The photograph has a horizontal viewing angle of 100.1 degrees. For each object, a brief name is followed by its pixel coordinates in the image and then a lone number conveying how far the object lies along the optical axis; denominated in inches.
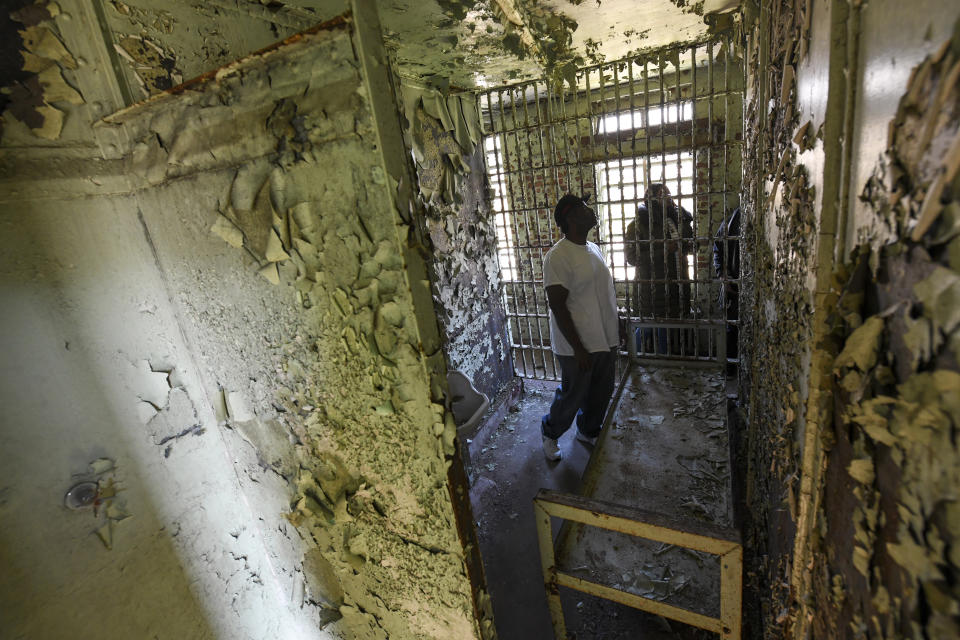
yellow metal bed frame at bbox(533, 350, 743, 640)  43.0
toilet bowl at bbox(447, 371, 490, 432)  64.6
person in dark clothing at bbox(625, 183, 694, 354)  132.1
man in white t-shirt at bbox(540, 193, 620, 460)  98.3
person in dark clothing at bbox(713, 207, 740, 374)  119.9
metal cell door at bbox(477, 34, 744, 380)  116.4
